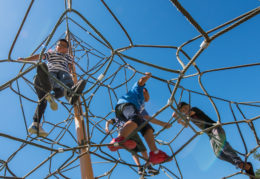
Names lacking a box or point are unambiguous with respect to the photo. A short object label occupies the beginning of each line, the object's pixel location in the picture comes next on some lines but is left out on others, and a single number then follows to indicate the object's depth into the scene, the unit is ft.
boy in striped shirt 6.66
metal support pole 7.26
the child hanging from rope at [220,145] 7.85
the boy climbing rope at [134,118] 6.16
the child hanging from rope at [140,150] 7.05
